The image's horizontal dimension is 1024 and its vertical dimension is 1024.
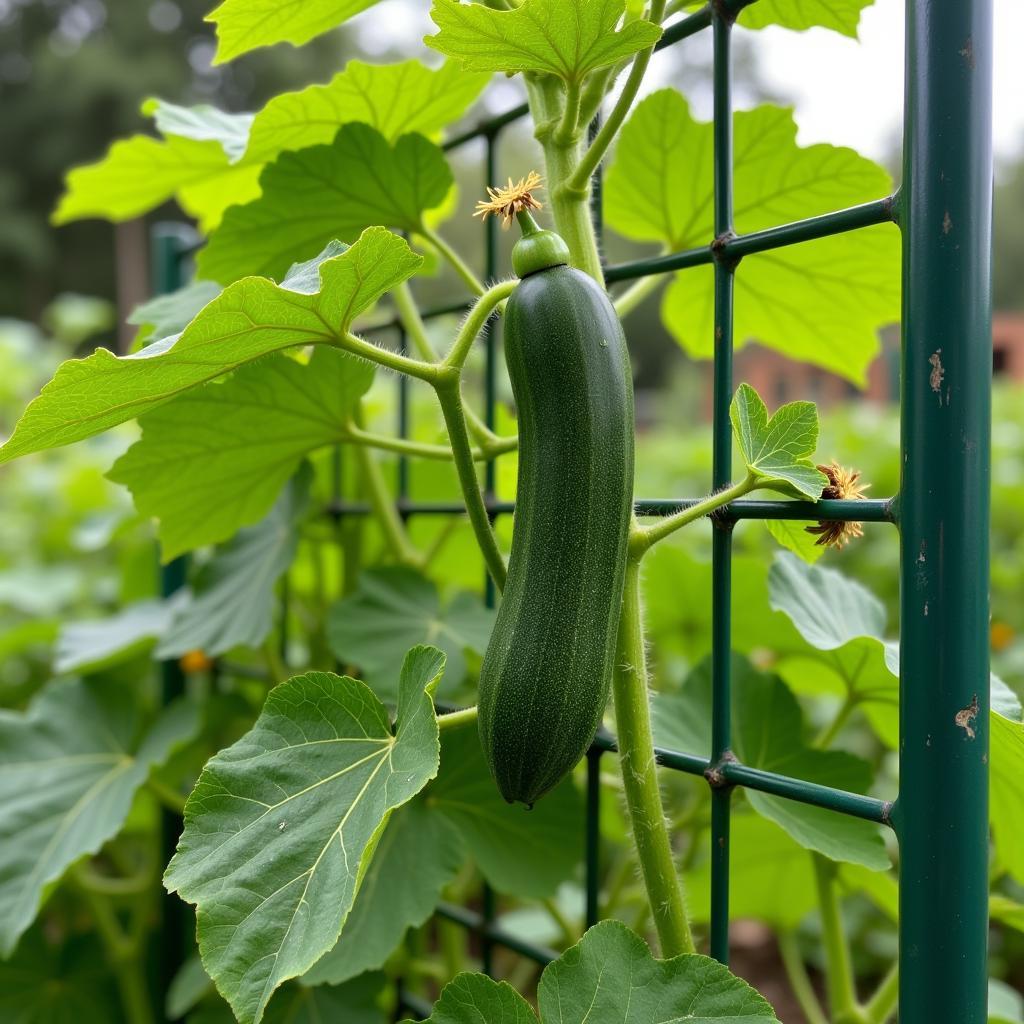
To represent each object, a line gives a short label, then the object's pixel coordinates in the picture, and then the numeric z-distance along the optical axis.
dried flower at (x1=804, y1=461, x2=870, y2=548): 0.56
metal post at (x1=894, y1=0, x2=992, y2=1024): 0.47
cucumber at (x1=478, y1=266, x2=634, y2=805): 0.50
